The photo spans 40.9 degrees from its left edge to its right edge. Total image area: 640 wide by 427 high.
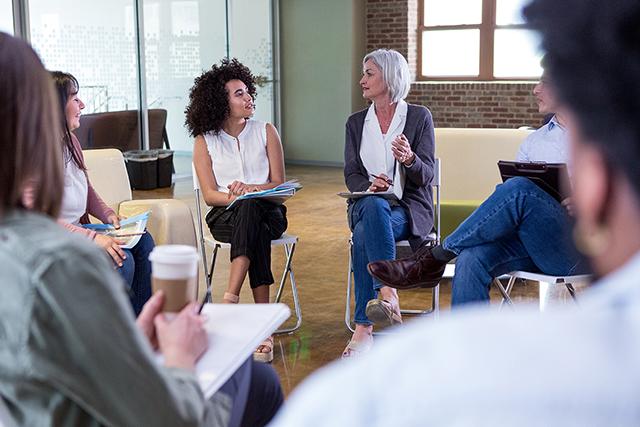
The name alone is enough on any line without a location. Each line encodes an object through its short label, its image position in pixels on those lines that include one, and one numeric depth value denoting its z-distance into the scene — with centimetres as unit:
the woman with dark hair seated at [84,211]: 337
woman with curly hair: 381
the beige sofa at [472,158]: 482
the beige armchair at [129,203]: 398
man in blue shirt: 310
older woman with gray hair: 369
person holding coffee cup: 115
